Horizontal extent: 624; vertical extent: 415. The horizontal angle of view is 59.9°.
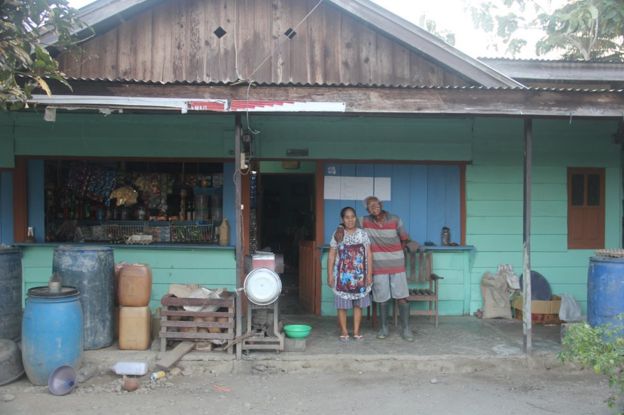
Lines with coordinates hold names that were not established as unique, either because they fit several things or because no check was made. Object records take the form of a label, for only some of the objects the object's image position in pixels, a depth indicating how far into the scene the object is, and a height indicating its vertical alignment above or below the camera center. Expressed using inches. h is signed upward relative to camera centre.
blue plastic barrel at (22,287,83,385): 204.1 -50.5
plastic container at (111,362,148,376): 217.3 -67.4
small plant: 149.6 -43.4
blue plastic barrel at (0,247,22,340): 226.5 -39.0
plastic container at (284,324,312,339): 239.5 -58.3
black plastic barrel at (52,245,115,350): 233.0 -34.7
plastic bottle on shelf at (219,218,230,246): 301.3 -18.7
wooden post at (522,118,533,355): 237.8 -17.0
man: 263.1 -32.3
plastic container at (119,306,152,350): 237.8 -56.3
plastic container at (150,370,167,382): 215.0 -69.8
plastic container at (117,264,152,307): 240.4 -37.8
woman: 257.3 -34.0
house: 285.4 +24.1
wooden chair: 283.3 -50.4
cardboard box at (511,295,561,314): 297.4 -59.2
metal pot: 231.0 -37.0
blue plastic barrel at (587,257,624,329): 230.4 -39.7
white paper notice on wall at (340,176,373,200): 308.3 +6.7
